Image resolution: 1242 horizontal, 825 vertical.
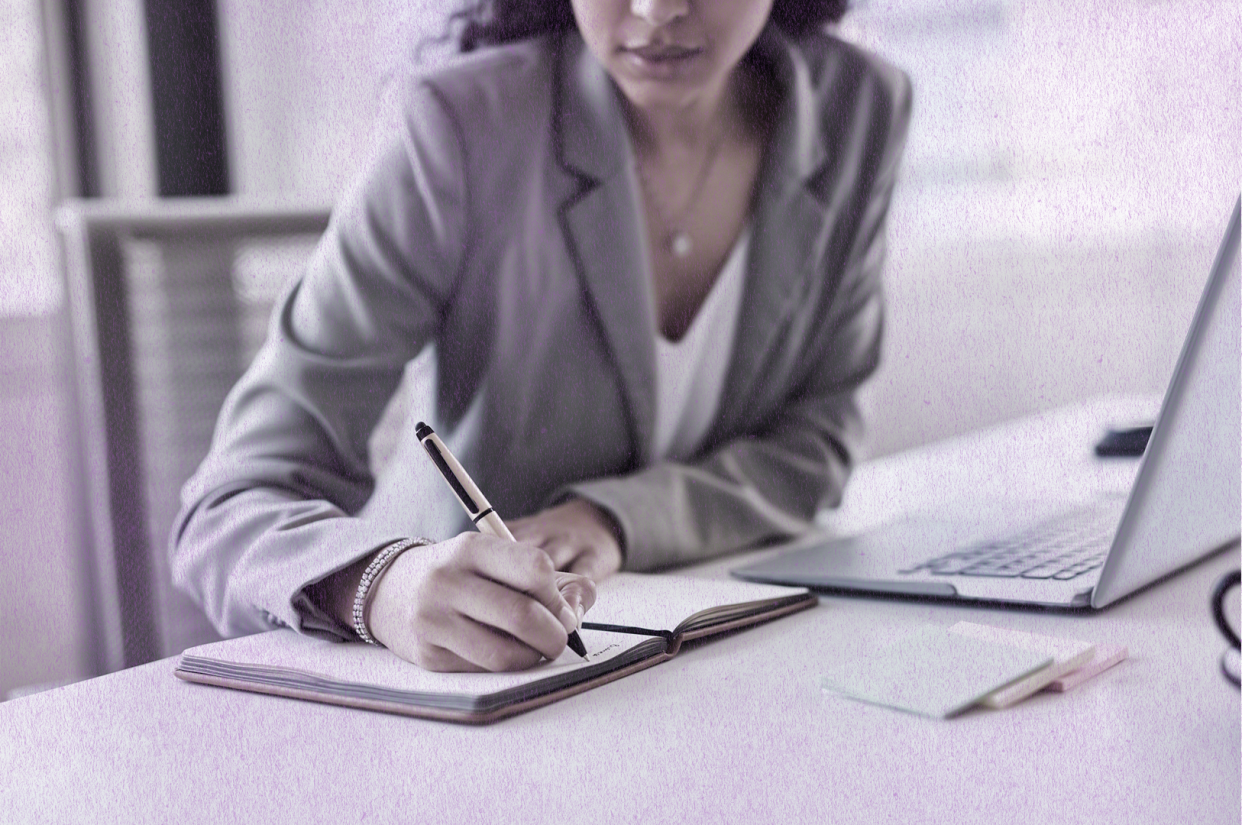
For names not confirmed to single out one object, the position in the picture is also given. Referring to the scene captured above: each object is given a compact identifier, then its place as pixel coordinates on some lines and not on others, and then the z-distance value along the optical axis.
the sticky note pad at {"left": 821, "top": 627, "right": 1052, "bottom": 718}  0.49
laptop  0.51
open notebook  0.50
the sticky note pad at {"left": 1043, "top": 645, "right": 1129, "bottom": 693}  0.52
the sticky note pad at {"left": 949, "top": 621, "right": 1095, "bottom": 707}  0.50
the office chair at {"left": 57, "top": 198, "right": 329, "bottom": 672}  1.00
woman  0.79
